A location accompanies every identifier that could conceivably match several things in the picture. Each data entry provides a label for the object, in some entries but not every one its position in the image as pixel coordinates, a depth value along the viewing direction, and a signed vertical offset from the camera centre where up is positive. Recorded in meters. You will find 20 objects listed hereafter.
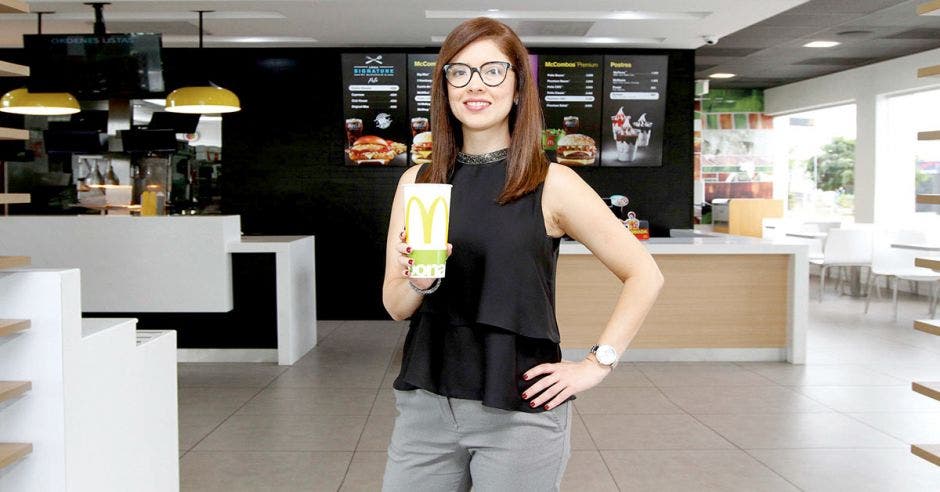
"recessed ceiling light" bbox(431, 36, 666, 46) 7.75 +1.42
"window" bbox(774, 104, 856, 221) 12.70 +0.52
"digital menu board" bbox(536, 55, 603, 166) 8.11 +0.88
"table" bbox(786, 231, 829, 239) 10.34 -0.48
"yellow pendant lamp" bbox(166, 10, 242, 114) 6.68 +0.75
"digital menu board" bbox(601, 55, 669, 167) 8.15 +0.83
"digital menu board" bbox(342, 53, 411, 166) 8.10 +0.91
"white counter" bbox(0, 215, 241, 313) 5.77 -0.39
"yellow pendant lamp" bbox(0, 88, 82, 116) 6.65 +0.73
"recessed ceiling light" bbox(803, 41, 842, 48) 9.26 +1.64
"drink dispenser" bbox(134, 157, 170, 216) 8.49 +0.20
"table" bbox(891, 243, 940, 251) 7.42 -0.46
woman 1.34 -0.18
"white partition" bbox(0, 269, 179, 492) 2.17 -0.54
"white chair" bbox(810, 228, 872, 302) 9.14 -0.57
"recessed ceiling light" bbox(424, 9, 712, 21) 6.70 +1.42
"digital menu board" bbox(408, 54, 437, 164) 8.08 +0.89
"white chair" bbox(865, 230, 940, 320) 8.16 -0.68
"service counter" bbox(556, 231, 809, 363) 6.16 -0.79
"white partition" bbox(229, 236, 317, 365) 6.11 -0.69
